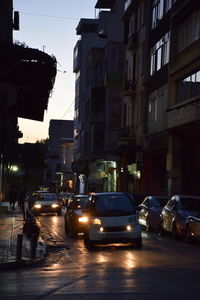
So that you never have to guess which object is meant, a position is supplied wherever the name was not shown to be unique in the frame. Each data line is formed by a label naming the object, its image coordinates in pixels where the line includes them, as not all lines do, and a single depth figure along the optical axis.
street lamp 67.03
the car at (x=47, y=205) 48.50
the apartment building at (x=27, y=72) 17.89
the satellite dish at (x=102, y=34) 84.05
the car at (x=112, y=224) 21.31
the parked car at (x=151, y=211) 30.66
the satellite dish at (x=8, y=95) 14.77
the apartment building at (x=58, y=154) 131.25
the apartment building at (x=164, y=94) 39.72
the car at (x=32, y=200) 49.38
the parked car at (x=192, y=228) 23.33
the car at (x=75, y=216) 26.84
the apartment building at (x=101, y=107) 71.69
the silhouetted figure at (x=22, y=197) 43.98
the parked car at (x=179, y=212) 25.36
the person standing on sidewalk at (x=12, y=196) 58.59
